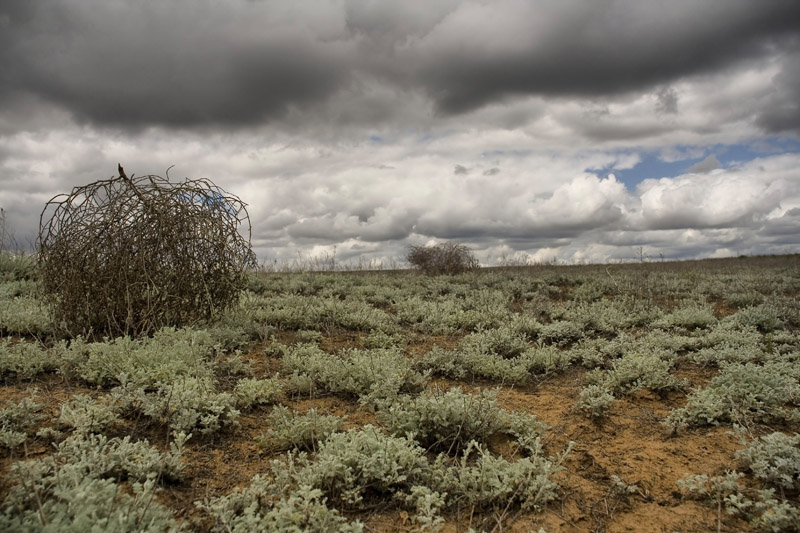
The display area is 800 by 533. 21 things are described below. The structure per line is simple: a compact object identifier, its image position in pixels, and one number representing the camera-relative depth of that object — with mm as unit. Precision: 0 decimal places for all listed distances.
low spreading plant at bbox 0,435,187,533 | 2340
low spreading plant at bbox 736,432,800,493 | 3266
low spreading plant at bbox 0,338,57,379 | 4824
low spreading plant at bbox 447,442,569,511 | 3109
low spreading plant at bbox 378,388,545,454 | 3863
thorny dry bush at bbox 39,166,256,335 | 6043
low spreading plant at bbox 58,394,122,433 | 3611
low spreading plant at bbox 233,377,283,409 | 4539
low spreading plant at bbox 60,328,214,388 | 4602
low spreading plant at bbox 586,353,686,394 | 5152
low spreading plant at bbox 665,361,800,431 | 4285
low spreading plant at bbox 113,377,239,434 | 3914
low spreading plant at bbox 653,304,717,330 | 7746
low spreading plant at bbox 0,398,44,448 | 3625
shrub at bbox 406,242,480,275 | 17594
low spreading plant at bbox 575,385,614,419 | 4547
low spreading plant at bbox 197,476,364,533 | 2658
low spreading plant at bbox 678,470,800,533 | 2859
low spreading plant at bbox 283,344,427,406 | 4645
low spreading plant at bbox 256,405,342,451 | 3767
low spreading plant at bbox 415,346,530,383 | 5570
